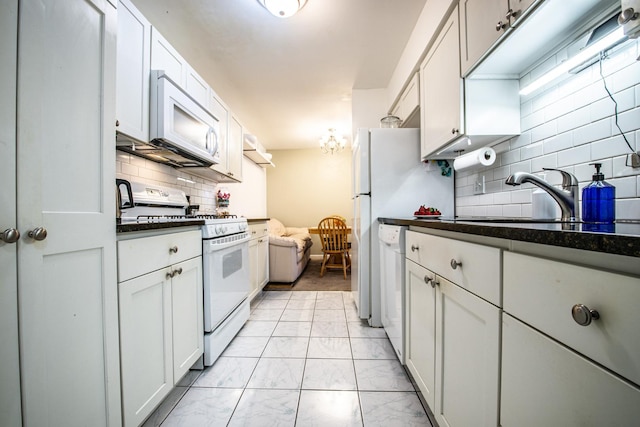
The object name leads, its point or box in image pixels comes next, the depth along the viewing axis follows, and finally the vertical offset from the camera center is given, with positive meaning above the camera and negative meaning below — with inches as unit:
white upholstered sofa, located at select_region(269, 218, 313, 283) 135.0 -25.4
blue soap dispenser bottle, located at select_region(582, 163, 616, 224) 30.3 +1.4
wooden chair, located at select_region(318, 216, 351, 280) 155.7 -16.7
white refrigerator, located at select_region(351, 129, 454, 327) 82.3 +8.6
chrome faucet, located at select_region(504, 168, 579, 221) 33.4 +2.5
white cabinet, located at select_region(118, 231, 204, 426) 37.0 -19.6
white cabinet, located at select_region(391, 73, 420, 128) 78.0 +37.8
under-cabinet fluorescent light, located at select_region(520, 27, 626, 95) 33.9 +24.1
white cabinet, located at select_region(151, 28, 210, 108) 61.4 +41.1
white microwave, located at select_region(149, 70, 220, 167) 58.9 +23.4
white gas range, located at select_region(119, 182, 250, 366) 61.0 -13.2
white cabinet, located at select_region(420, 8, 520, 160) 52.1 +23.6
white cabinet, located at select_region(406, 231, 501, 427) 26.2 -18.0
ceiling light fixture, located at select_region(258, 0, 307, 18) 63.7 +54.3
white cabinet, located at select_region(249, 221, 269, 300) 106.7 -20.9
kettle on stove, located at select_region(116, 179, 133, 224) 41.6 +2.3
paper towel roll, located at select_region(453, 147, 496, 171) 52.1 +11.9
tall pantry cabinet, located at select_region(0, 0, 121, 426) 24.2 +0.0
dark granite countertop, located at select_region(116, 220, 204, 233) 36.3 -2.2
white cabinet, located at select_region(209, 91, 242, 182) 94.5 +29.5
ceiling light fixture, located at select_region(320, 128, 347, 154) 163.5 +48.0
